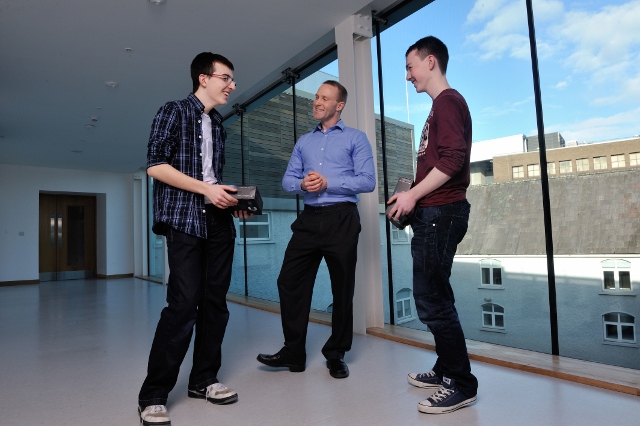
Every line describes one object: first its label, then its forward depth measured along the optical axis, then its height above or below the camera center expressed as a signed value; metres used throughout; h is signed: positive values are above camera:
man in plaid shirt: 1.72 +0.02
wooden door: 10.04 +0.10
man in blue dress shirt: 2.28 -0.04
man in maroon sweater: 1.69 +0.02
